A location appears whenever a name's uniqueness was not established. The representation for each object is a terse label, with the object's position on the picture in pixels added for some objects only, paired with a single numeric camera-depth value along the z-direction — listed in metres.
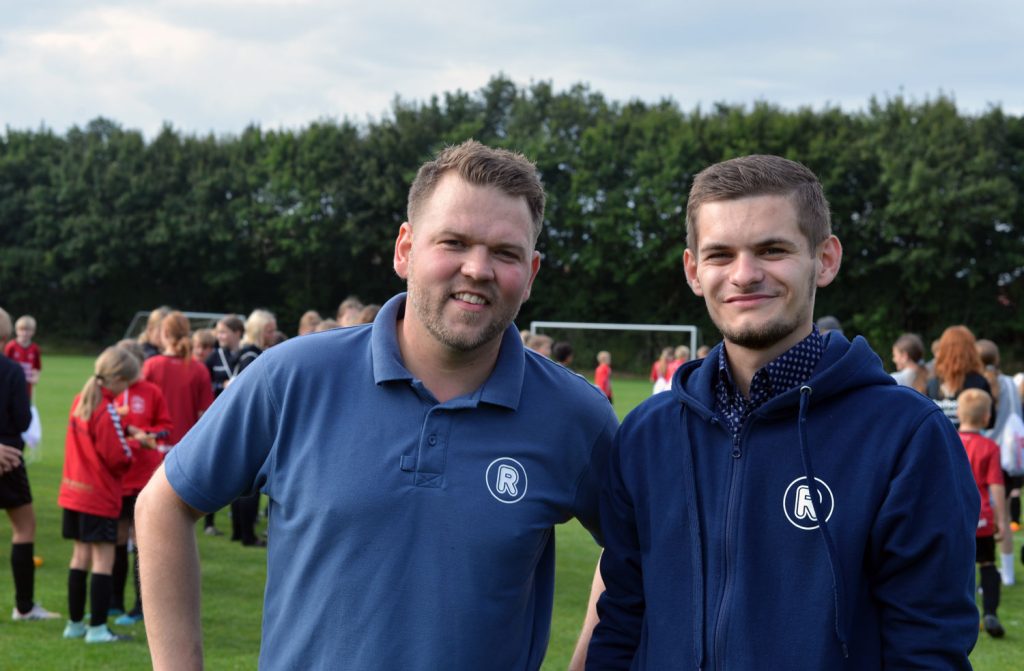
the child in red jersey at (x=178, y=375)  9.16
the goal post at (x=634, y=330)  36.58
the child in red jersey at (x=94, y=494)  6.80
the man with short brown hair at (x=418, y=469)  2.32
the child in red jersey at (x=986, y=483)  7.34
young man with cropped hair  2.05
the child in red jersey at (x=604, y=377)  17.86
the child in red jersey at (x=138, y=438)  7.18
